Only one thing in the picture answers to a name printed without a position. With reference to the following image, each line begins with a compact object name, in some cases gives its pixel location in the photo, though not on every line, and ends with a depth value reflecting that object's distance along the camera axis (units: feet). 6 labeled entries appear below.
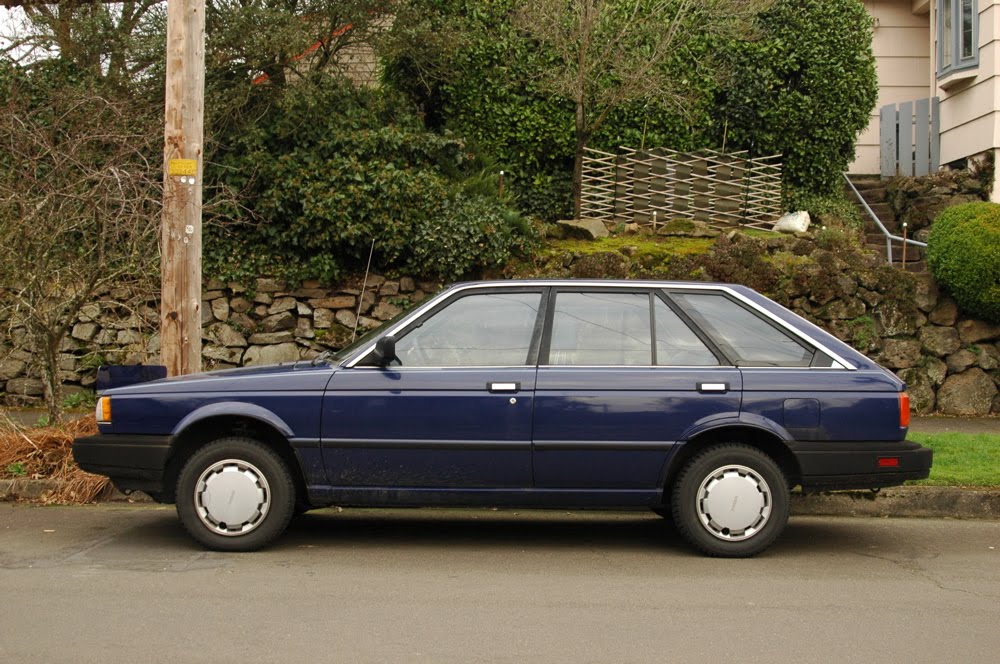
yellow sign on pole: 28.22
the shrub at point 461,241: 40.75
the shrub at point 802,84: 49.37
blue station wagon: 21.07
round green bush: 39.96
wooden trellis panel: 48.14
